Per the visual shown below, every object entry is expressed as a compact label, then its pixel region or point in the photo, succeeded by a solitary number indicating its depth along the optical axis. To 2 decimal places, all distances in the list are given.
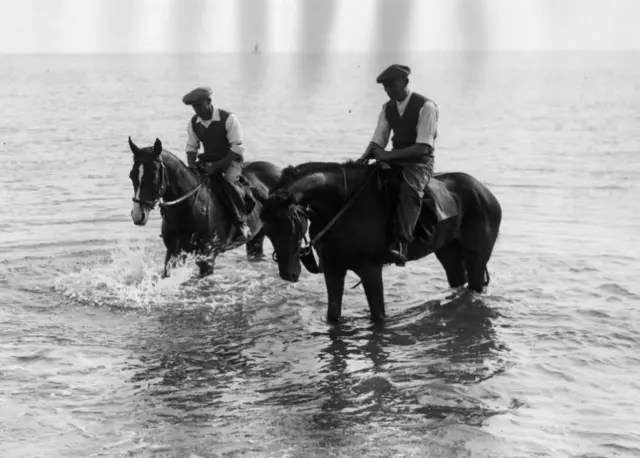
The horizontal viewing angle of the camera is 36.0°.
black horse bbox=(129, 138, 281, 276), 12.55
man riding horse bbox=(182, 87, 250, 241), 14.02
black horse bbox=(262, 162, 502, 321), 10.26
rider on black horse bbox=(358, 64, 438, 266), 11.23
